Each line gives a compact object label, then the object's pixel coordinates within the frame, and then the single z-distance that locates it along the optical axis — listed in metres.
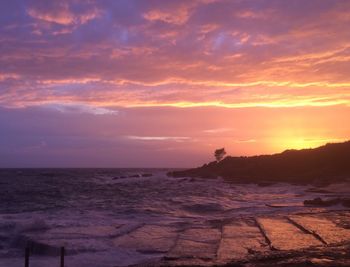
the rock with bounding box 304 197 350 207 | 29.73
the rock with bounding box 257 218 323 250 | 15.50
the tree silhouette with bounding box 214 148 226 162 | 117.69
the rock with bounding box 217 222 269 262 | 14.49
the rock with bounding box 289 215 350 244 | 16.41
